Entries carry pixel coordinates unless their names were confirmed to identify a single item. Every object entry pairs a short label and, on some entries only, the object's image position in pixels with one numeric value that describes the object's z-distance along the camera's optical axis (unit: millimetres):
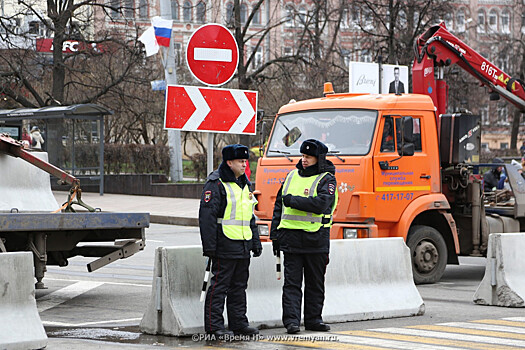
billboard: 23594
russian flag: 29312
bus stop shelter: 28688
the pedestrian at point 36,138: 31966
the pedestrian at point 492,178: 20188
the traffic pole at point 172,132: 30703
